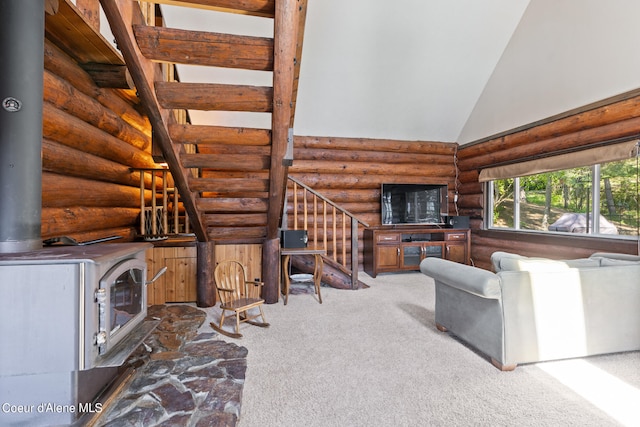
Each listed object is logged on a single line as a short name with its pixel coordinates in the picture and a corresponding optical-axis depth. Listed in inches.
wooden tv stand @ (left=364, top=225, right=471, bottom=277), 213.0
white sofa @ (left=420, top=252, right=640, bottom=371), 90.4
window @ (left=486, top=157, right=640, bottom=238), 147.7
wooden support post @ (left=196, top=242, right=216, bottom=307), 148.9
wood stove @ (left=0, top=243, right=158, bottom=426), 57.7
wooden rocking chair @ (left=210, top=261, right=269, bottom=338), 117.5
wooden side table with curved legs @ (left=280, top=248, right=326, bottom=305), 157.6
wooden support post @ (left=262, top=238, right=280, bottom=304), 155.9
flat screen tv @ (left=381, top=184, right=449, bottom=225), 233.6
